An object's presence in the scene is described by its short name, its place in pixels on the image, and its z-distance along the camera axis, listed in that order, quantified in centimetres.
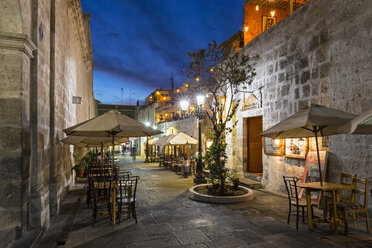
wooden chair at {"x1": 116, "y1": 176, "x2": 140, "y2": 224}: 586
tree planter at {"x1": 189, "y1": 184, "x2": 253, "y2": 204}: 755
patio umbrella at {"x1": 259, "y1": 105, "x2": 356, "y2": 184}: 499
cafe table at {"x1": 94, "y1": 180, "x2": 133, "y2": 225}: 580
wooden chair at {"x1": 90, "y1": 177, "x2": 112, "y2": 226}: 571
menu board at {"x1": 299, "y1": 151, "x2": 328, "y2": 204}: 709
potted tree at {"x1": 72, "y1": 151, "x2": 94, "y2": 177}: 1070
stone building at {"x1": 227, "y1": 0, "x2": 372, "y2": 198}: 623
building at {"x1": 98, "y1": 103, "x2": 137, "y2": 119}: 5448
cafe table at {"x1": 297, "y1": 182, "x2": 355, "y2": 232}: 509
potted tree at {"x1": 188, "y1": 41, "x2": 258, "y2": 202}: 842
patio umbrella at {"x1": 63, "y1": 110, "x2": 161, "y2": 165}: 564
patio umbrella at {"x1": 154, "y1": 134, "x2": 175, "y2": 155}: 1653
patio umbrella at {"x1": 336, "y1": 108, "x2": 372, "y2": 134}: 362
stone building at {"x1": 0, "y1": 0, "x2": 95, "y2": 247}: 440
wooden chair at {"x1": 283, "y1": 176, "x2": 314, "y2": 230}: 546
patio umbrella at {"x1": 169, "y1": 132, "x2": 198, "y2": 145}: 1491
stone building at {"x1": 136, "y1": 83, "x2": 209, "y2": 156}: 1833
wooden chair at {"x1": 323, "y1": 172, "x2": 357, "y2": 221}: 546
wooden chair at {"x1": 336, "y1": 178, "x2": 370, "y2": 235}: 500
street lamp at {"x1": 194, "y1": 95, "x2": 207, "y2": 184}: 1125
